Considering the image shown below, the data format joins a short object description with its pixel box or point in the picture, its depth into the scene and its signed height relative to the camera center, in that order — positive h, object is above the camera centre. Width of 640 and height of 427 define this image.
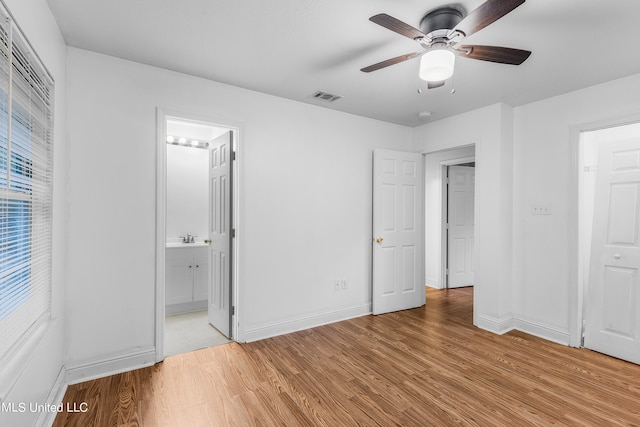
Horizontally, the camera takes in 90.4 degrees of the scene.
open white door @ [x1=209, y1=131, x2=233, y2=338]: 3.30 -0.26
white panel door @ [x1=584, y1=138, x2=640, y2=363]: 2.84 -0.42
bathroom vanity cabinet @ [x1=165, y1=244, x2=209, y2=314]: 4.05 -0.90
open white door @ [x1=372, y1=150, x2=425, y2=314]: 4.04 -0.27
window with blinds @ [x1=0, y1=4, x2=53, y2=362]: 1.38 +0.11
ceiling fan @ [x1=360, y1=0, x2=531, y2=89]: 1.83 +0.98
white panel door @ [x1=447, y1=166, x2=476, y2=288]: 5.60 -0.29
